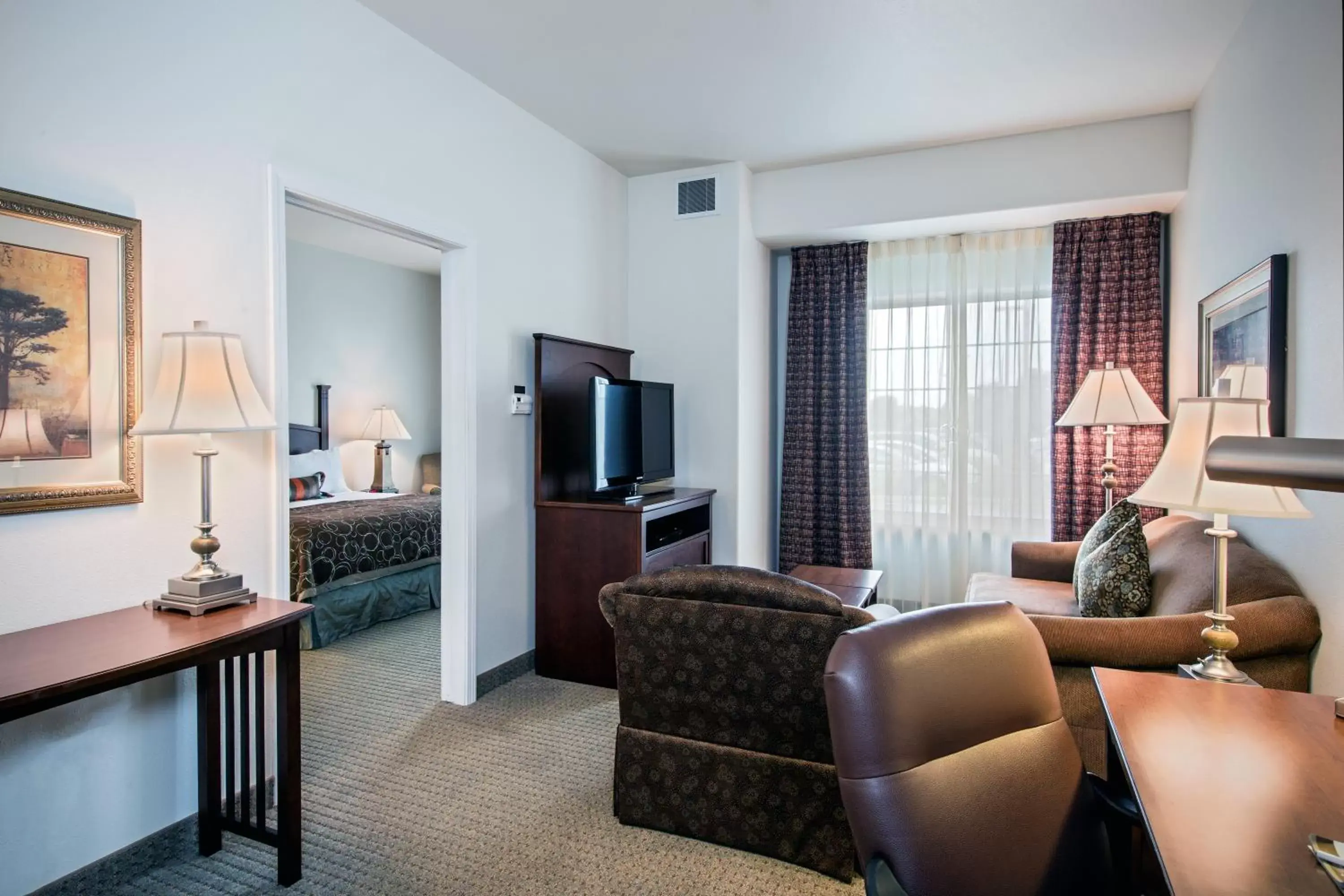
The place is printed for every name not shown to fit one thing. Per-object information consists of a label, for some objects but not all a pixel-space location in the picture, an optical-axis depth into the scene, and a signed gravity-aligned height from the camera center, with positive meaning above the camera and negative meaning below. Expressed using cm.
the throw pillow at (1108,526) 289 -34
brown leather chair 115 -55
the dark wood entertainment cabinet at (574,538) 345 -46
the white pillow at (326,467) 571 -18
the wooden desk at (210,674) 152 -51
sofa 200 -55
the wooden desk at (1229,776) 90 -52
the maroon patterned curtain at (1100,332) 404 +63
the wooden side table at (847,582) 331 -70
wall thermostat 358 +21
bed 403 -70
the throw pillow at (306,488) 538 -33
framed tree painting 179 +23
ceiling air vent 440 +151
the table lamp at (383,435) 647 +8
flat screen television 357 +5
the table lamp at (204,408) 192 +10
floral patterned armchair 195 -77
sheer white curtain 438 +23
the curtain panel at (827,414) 474 +19
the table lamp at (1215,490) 171 -12
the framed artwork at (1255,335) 223 +40
